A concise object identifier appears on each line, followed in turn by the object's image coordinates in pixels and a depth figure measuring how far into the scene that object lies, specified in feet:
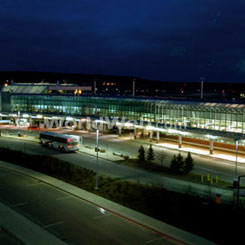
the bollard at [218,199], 76.03
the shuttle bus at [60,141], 146.30
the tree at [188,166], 108.17
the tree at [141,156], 127.55
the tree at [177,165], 110.83
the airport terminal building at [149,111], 143.74
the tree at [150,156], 126.52
